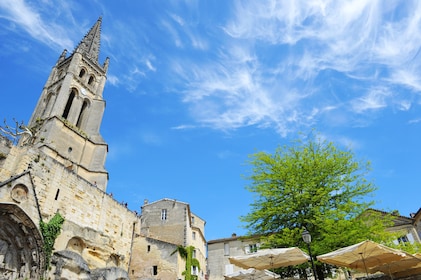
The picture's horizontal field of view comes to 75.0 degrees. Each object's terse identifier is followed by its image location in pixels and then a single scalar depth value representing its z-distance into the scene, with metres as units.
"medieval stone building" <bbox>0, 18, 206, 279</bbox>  14.26
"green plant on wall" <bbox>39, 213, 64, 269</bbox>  14.85
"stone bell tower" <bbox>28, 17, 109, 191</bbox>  27.70
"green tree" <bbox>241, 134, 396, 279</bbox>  10.70
